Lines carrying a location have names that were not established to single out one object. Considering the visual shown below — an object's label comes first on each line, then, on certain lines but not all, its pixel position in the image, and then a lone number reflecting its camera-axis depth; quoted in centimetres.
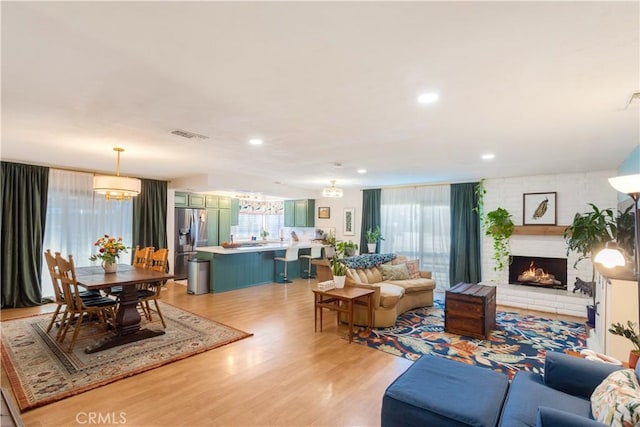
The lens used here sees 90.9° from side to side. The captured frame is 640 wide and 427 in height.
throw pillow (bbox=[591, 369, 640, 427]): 144
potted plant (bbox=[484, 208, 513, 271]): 598
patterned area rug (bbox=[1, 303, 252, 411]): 276
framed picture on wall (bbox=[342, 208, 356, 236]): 844
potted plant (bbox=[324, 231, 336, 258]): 831
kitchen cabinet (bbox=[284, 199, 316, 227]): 914
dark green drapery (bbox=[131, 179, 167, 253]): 679
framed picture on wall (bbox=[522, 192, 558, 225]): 573
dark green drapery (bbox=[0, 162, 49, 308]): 517
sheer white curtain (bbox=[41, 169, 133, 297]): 569
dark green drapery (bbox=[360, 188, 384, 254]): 793
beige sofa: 443
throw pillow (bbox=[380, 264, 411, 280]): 548
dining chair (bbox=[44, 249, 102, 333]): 369
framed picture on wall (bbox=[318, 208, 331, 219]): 896
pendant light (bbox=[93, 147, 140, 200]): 397
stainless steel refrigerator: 732
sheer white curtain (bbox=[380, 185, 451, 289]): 699
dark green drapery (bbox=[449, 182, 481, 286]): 649
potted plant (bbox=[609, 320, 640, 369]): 197
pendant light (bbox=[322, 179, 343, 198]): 578
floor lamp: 208
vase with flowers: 415
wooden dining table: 360
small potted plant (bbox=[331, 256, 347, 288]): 439
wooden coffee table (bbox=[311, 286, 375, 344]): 398
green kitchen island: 636
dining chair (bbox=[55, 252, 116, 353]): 346
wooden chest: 404
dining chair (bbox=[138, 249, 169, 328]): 420
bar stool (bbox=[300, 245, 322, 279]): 791
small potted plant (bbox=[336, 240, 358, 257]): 751
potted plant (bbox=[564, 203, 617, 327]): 433
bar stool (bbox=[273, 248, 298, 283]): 724
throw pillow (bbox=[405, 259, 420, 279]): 575
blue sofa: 182
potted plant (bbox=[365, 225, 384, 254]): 778
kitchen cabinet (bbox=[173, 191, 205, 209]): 739
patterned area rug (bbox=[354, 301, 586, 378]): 346
